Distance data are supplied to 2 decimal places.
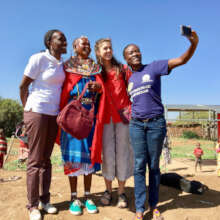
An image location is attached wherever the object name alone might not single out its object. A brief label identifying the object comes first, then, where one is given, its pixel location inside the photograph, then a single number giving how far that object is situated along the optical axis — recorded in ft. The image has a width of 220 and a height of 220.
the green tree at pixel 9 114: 80.32
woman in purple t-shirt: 7.85
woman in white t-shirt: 7.83
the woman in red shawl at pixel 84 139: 8.38
